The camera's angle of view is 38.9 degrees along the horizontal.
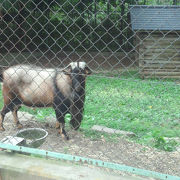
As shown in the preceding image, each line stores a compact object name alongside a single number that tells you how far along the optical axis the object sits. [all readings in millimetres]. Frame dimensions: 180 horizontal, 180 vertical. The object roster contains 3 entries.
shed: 8838
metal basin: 3692
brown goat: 4141
